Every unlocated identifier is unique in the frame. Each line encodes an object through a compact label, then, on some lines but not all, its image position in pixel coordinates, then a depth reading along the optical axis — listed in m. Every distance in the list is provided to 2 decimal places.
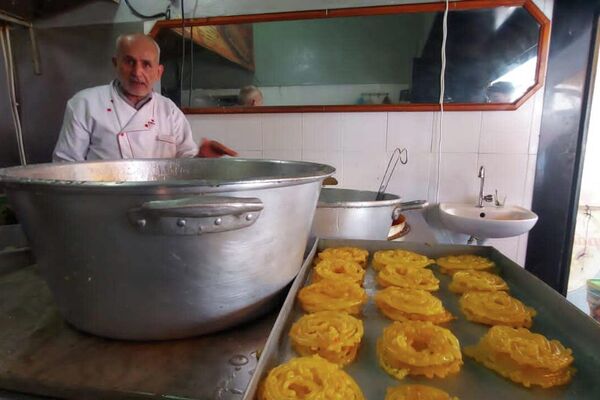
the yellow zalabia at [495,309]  0.55
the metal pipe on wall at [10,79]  2.30
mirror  1.76
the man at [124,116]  1.49
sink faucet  1.80
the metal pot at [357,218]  0.99
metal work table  0.39
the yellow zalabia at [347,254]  0.79
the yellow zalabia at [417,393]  0.40
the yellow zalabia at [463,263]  0.75
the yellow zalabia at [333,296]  0.58
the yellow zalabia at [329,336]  0.47
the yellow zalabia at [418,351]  0.45
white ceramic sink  1.62
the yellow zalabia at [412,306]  0.57
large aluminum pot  0.38
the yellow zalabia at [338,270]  0.68
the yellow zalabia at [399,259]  0.76
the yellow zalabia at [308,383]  0.37
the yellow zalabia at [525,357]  0.43
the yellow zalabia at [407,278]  0.67
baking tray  0.42
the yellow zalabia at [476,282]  0.66
